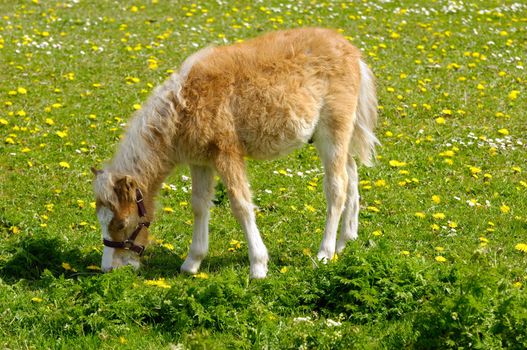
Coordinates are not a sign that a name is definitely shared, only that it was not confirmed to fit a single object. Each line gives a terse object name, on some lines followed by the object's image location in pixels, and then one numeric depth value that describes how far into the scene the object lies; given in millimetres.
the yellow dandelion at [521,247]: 14211
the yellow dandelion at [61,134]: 19156
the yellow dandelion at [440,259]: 13695
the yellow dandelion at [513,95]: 23172
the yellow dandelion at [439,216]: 15844
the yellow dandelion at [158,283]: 12195
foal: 13258
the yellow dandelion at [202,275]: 12717
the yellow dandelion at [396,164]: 18516
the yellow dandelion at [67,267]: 13225
